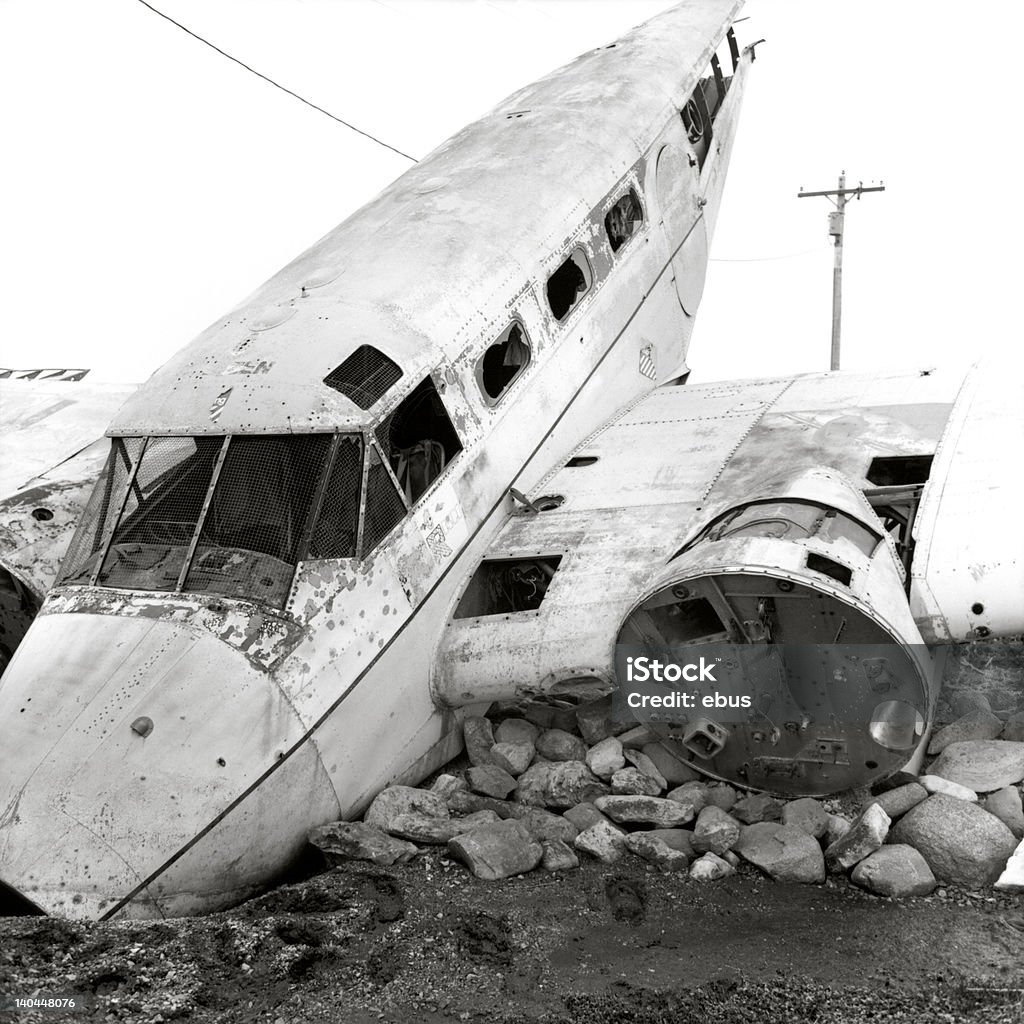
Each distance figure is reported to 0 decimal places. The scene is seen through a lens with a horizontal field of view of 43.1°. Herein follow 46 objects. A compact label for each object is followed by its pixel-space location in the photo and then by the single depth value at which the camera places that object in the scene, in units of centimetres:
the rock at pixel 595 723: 788
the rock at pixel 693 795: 729
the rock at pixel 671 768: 760
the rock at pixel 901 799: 707
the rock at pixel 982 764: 743
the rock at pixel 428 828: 688
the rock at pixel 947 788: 721
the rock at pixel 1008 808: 698
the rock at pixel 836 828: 691
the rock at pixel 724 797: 731
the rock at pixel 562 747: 777
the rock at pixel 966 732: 801
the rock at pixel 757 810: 716
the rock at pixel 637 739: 773
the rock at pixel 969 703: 836
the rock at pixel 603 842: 681
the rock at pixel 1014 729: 801
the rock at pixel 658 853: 672
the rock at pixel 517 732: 797
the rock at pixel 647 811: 707
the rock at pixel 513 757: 771
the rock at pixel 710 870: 662
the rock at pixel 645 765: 750
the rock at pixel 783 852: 659
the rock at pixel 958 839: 656
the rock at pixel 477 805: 730
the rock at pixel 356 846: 664
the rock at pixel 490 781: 746
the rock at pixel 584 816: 711
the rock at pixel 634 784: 738
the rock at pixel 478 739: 791
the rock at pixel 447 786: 739
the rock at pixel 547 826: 698
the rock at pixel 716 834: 681
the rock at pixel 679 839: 688
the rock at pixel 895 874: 643
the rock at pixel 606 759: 754
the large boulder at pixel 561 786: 736
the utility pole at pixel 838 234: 2388
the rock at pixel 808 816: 693
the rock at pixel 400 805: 703
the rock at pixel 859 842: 664
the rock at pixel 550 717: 806
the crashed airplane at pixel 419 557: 635
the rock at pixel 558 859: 673
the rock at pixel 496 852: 662
